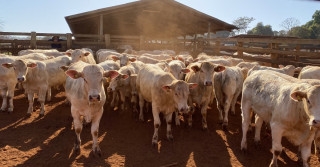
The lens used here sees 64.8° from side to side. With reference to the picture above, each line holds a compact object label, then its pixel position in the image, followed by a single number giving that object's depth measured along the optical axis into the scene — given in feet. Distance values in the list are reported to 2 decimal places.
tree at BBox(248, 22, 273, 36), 234.99
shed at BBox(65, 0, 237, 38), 65.09
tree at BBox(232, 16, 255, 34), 328.08
